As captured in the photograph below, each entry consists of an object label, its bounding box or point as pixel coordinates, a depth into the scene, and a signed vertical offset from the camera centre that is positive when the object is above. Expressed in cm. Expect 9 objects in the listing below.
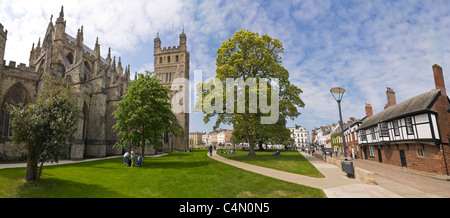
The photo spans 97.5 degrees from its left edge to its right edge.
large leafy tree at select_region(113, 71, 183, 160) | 1684 +234
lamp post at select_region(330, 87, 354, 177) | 1160 -173
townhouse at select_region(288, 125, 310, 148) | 10781 -80
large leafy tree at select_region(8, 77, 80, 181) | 898 +67
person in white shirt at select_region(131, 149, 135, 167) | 1634 -133
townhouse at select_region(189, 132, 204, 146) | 14092 +52
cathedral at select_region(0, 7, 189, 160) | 2000 +655
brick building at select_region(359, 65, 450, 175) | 1691 -5
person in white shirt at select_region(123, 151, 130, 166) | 1683 -161
